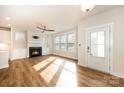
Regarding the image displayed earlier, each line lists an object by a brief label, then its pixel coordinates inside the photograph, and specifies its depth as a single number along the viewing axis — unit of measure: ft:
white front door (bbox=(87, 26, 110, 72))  9.13
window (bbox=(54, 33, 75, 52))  18.22
